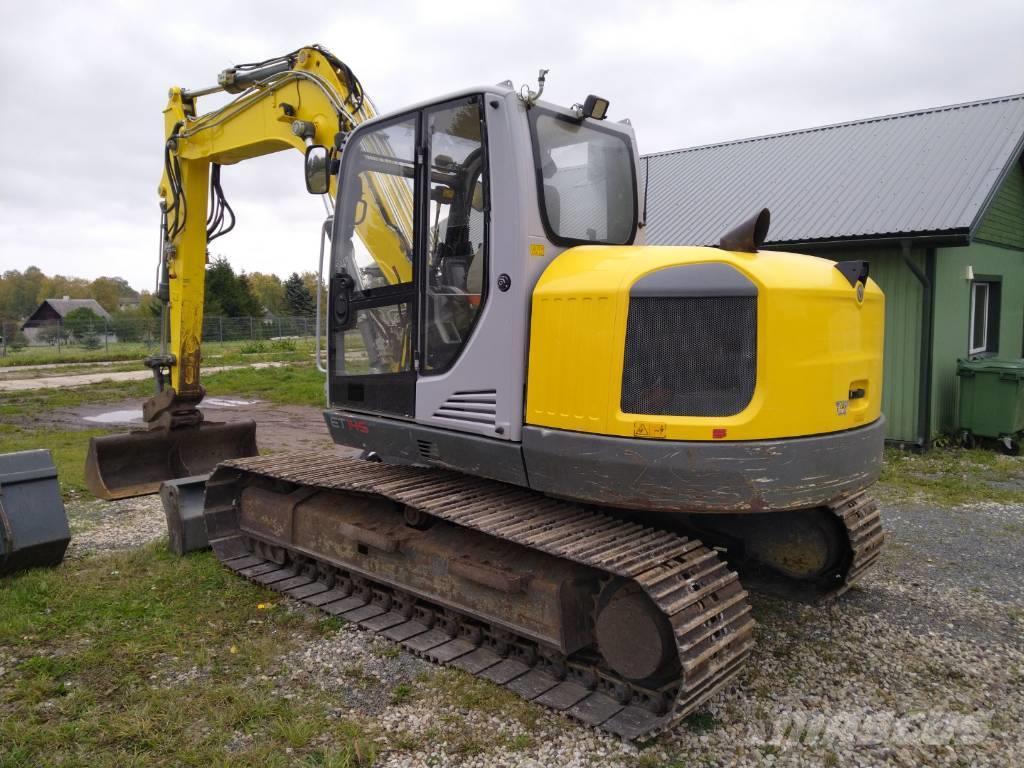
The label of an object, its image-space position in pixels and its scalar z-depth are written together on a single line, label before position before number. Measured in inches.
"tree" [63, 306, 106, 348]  1384.1
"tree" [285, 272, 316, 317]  2070.6
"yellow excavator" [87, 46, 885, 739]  140.2
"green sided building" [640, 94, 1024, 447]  405.1
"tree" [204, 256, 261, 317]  1849.2
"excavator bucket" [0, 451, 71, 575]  208.4
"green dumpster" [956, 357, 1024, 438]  405.1
